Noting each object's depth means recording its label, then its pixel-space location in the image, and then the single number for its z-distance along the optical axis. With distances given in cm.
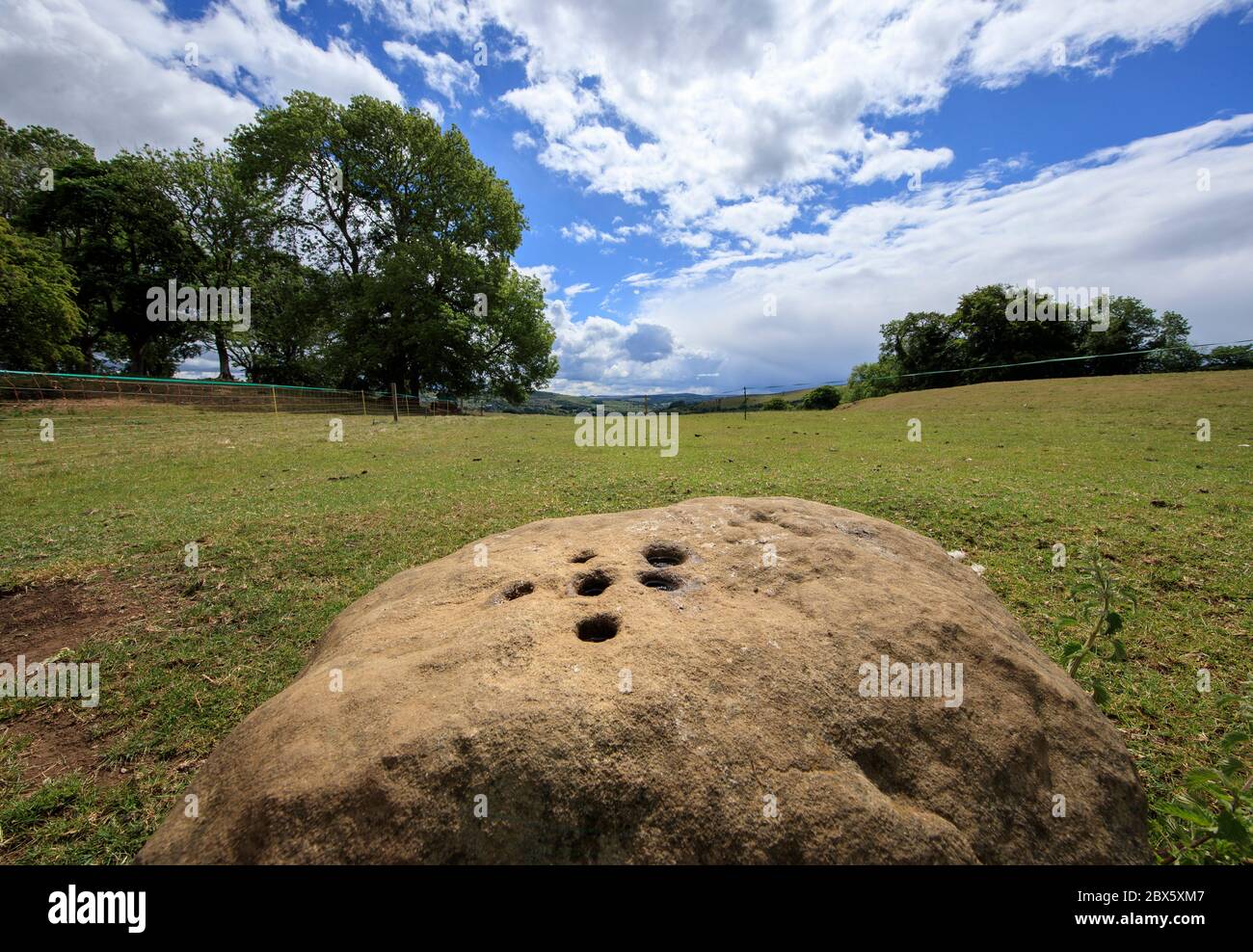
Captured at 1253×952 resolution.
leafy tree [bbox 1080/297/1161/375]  4909
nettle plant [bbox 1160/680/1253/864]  208
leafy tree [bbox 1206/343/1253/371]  3003
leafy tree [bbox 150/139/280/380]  3747
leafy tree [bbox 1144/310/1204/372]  3291
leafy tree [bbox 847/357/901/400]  5159
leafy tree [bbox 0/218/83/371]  2488
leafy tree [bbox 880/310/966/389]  5488
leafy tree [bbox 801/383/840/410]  4544
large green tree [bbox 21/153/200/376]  3431
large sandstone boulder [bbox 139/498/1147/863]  176
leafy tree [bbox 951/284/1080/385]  5028
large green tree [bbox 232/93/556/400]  3534
